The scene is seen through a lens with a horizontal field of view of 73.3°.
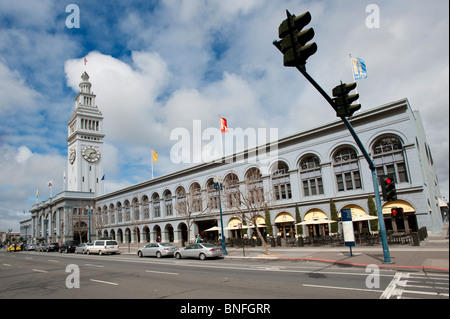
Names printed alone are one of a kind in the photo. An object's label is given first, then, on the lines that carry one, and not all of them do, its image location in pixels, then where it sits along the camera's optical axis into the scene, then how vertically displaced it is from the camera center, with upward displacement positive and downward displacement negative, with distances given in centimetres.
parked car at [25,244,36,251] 6334 -300
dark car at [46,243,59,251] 5225 -272
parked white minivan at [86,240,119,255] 3681 -252
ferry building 2711 +325
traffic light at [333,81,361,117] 976 +334
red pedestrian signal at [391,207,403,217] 1373 -47
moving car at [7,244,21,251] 6306 -280
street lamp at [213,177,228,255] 2773 +305
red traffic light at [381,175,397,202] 1380 +61
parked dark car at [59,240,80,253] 4516 -247
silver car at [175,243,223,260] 2350 -261
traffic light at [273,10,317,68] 609 +345
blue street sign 1878 -132
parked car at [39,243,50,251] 5394 -276
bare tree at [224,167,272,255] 3139 +306
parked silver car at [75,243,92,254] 3897 -256
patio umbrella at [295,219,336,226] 2866 -123
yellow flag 4989 +1097
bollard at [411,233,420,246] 2134 -272
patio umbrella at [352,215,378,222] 2550 -113
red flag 3406 +1016
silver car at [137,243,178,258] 2797 -264
